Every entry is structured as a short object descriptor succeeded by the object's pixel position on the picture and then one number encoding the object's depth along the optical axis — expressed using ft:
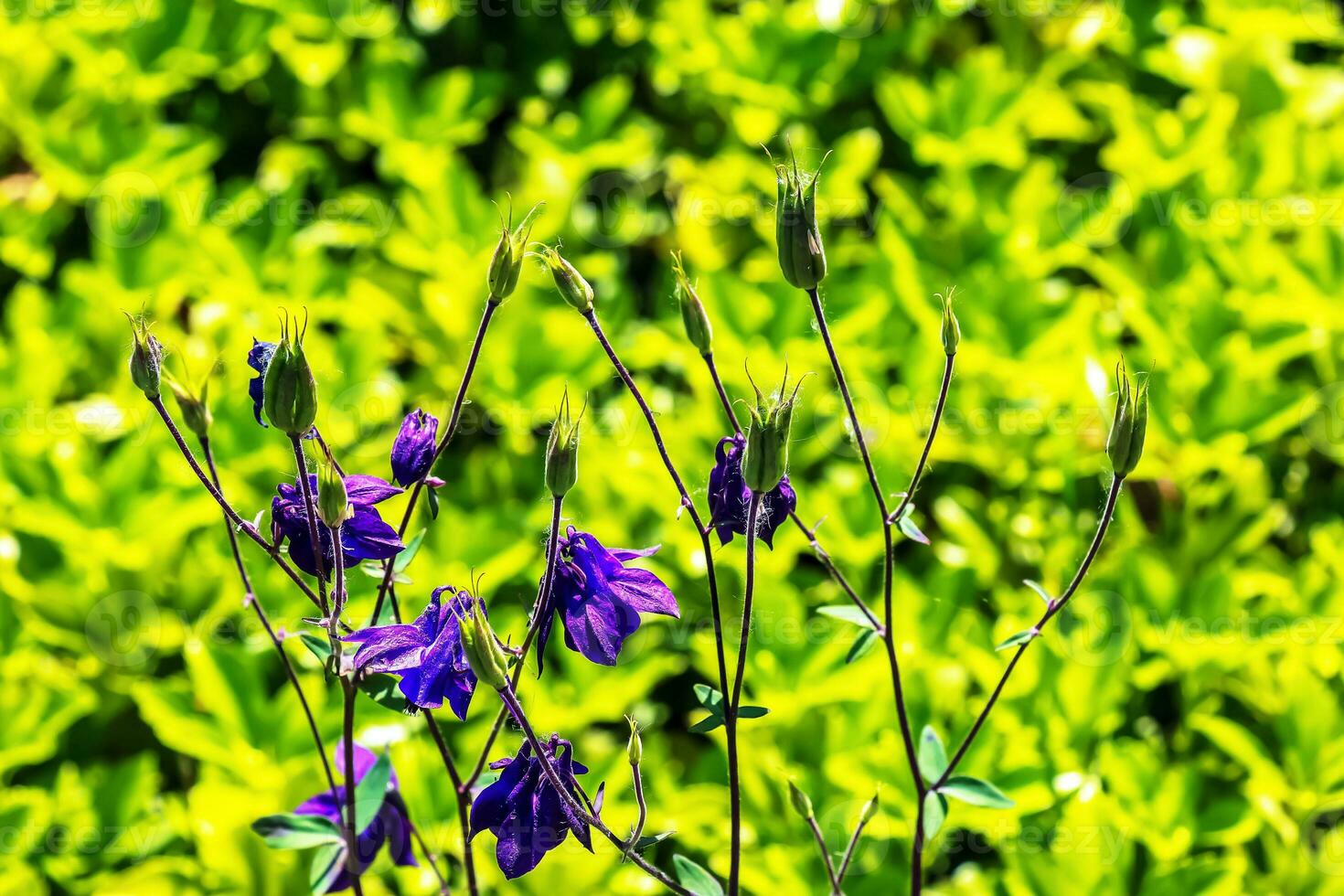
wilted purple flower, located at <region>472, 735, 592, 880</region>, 3.74
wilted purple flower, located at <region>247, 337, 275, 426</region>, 3.75
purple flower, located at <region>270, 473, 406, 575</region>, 3.75
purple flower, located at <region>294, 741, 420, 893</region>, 3.92
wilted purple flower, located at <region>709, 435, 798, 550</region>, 3.81
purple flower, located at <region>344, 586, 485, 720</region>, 3.68
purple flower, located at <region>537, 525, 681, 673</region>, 3.72
